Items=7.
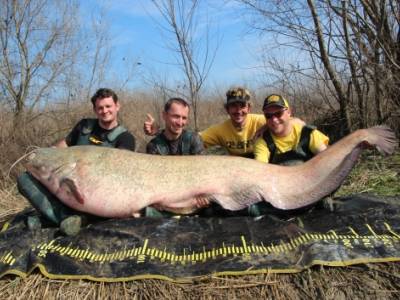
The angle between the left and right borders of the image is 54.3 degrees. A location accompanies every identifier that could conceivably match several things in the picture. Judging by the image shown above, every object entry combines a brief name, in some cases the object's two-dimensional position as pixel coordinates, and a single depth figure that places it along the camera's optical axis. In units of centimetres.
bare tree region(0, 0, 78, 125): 773
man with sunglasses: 381
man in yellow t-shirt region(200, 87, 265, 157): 426
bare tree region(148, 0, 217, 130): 840
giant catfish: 330
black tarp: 267
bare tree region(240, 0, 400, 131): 582
